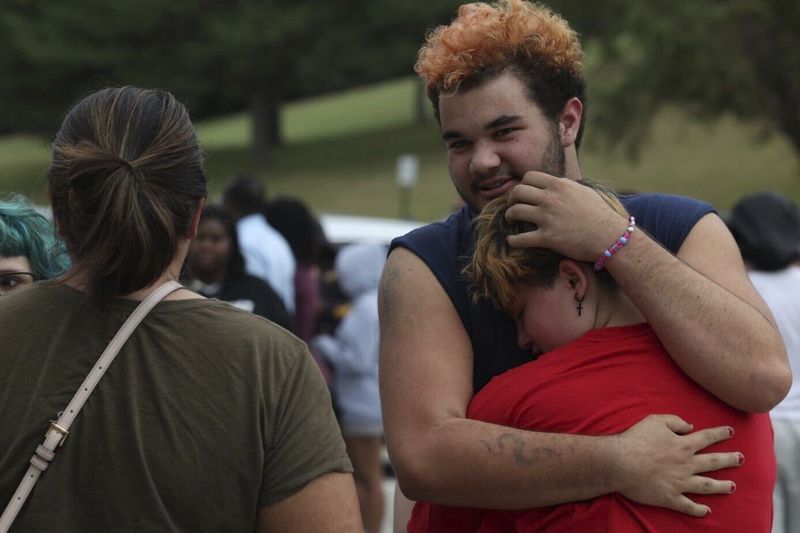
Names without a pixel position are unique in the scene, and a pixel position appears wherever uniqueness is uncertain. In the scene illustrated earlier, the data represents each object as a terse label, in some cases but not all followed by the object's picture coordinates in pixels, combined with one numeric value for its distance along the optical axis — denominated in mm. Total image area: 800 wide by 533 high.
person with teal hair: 5992
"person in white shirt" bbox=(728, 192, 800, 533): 9638
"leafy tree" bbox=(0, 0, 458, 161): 78575
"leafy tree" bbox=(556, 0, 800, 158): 60433
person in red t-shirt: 4316
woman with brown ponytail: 4043
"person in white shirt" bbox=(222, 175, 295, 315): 13705
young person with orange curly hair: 4287
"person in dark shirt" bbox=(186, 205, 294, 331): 11941
